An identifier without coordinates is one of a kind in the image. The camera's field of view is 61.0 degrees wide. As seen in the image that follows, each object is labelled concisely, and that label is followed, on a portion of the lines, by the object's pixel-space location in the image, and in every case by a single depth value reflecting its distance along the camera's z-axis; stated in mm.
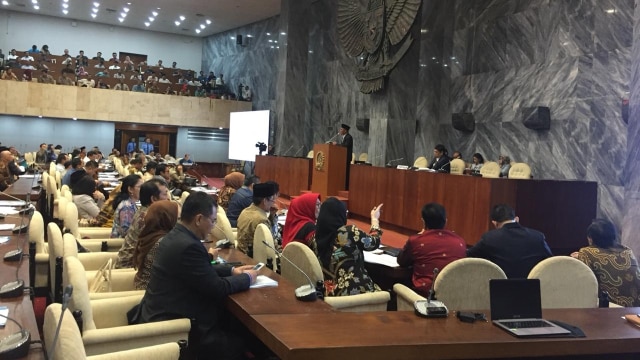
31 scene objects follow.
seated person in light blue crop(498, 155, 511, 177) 9289
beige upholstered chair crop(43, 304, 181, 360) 1676
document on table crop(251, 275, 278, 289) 2937
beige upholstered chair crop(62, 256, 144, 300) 2439
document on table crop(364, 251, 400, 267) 3981
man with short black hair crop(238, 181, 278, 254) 4480
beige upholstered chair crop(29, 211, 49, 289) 3709
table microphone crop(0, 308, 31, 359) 1866
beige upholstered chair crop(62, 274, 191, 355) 2418
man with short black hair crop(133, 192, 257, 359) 2660
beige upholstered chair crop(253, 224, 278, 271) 3766
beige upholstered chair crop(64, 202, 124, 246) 4340
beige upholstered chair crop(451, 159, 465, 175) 9867
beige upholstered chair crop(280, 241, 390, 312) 3084
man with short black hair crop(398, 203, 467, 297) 3676
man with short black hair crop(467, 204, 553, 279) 3645
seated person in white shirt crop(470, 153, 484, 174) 9922
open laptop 2322
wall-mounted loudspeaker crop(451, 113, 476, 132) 10891
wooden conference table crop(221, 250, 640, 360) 1981
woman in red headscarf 3994
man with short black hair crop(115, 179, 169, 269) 3748
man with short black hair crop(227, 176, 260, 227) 5766
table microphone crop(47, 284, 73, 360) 1596
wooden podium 10195
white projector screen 17797
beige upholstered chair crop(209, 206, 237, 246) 4379
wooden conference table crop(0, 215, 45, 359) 2003
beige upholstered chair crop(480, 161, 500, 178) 9383
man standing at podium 10516
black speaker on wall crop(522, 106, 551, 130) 9109
